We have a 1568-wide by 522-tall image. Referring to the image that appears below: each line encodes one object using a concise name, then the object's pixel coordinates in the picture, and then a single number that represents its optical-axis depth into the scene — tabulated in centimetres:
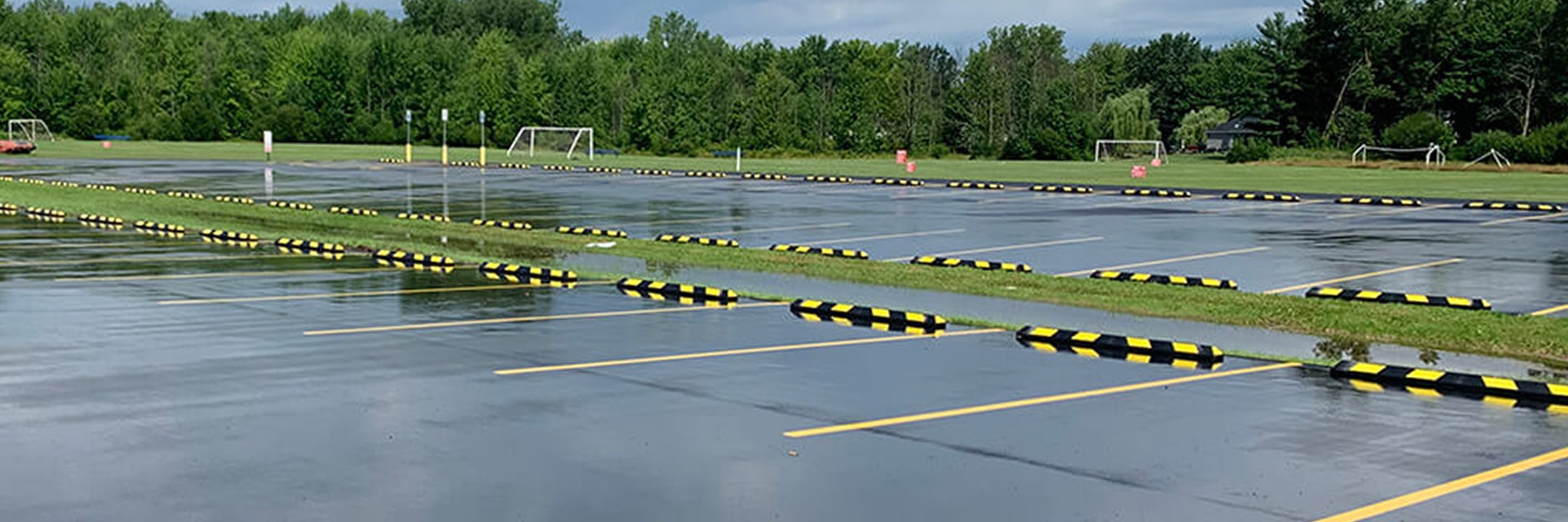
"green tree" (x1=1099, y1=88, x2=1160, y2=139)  12219
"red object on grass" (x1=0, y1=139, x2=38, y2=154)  7806
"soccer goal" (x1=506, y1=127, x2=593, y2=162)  9869
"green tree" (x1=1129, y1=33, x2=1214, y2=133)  17675
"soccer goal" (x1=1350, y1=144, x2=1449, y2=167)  8150
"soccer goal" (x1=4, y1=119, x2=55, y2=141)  10526
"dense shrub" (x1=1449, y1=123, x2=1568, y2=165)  7688
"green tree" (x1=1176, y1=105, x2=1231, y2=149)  15525
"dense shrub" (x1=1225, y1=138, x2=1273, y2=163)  9556
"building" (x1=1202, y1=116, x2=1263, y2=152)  16125
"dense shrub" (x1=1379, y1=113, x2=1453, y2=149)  8738
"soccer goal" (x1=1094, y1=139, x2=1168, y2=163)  10744
